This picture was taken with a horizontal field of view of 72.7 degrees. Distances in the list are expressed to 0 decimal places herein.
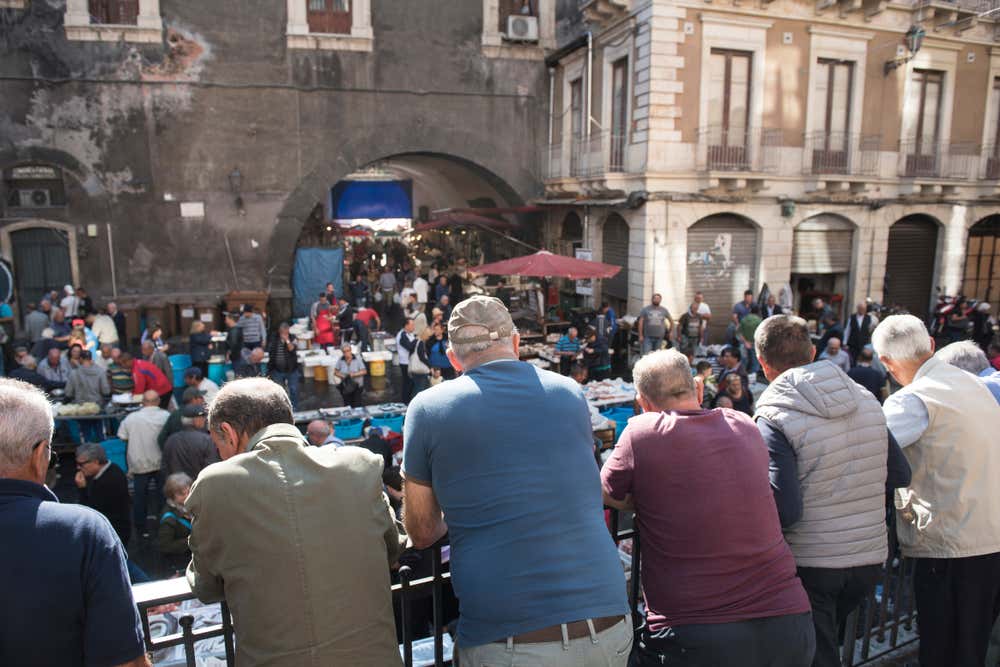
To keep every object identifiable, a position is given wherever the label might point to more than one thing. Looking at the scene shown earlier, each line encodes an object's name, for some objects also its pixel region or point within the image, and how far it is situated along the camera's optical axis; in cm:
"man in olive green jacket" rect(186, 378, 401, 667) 198
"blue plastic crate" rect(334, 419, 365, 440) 917
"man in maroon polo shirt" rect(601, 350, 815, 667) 230
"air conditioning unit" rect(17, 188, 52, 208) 1717
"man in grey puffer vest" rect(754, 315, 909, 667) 267
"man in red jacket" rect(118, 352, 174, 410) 921
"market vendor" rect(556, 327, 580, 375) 1317
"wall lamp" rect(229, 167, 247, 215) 1792
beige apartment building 1568
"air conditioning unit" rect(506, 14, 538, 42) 1909
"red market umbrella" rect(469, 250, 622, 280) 1380
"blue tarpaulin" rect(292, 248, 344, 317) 1927
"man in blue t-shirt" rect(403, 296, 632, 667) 201
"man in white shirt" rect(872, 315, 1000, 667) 304
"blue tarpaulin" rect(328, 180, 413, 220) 2634
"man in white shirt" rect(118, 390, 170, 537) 757
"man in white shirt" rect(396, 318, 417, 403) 1131
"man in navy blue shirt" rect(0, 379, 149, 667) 175
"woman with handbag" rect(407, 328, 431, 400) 1104
